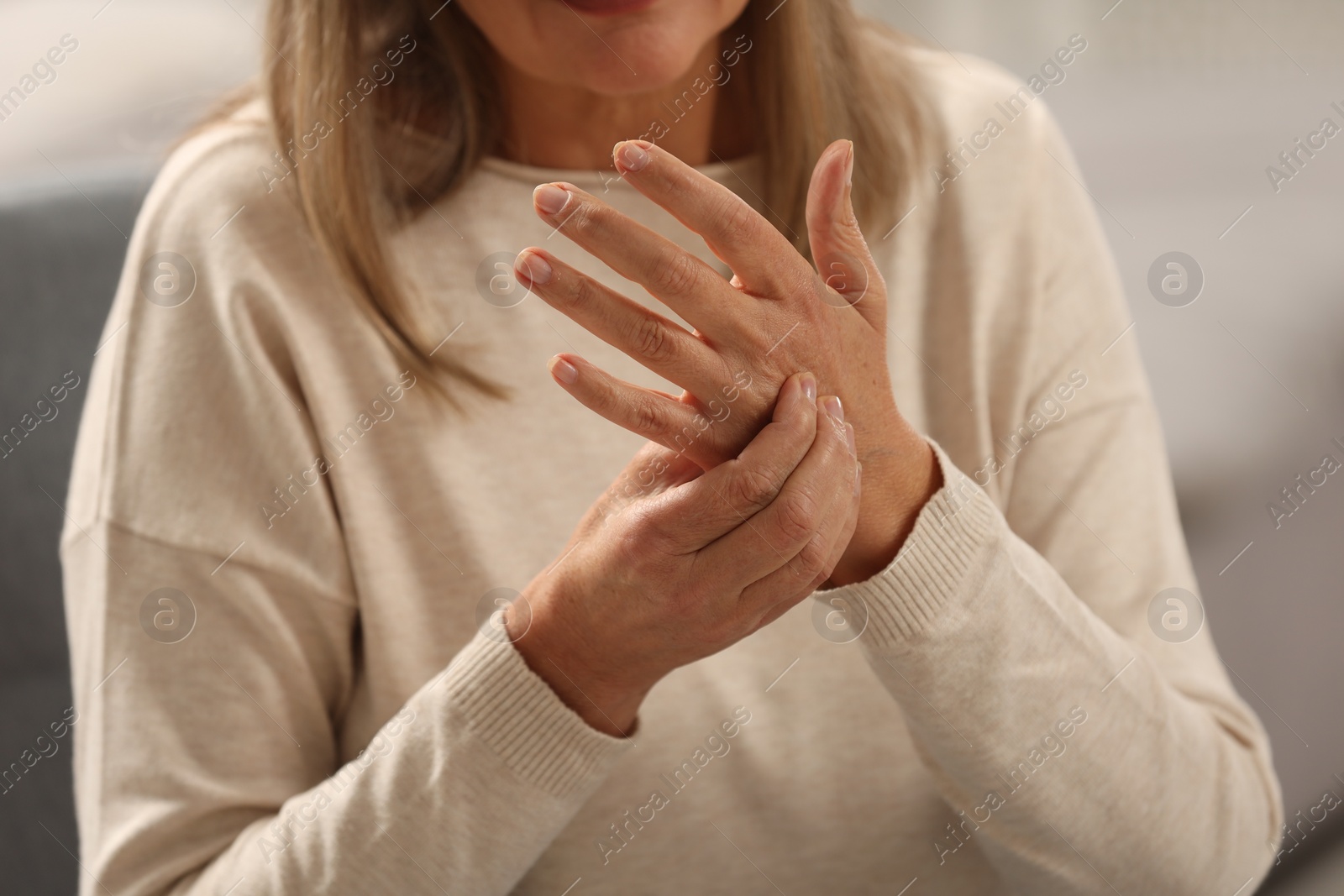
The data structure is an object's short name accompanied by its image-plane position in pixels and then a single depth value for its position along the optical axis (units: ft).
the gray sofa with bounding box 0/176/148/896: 4.63
